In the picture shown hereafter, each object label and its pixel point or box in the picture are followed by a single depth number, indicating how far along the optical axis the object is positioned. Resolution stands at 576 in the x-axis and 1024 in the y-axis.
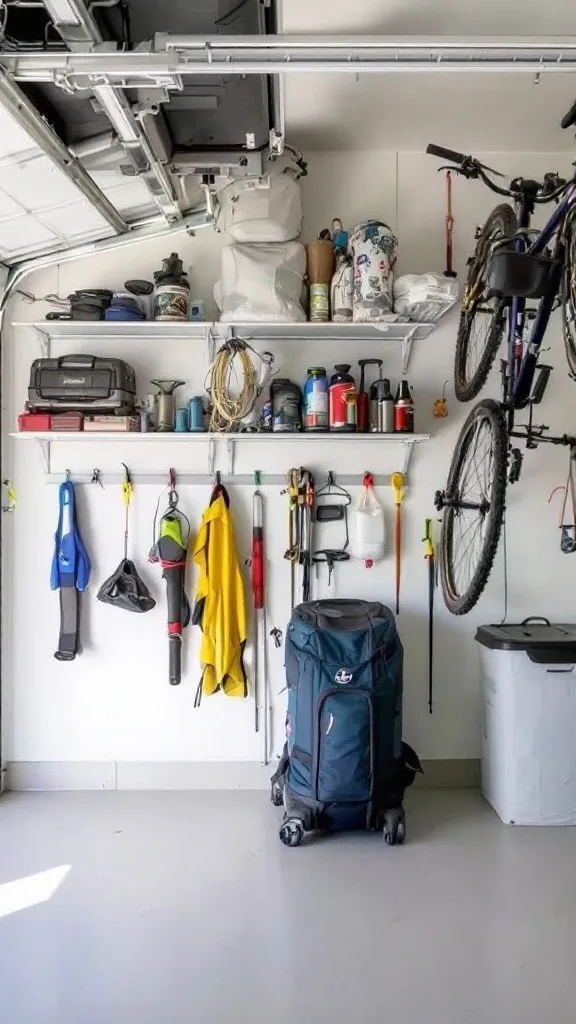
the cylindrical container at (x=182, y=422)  3.05
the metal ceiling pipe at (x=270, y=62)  1.93
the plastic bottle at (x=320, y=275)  2.97
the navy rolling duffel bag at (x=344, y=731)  2.65
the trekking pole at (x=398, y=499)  3.19
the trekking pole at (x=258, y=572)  3.15
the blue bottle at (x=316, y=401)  2.97
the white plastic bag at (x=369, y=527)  3.12
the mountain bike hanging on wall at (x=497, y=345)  2.08
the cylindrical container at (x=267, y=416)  3.03
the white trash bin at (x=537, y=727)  2.80
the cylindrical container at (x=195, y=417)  3.03
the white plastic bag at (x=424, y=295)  2.75
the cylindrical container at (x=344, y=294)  2.93
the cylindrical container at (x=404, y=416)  2.97
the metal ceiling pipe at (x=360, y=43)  1.93
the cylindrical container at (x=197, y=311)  3.02
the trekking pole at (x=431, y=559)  3.20
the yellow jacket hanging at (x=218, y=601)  3.10
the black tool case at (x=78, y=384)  2.91
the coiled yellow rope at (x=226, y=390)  2.92
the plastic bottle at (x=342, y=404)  2.93
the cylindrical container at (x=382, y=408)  2.95
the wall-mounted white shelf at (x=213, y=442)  3.09
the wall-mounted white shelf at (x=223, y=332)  2.94
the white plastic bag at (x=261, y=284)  2.88
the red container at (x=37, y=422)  2.93
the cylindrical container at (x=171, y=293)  2.96
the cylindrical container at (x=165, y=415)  3.05
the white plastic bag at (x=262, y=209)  2.90
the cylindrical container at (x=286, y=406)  2.98
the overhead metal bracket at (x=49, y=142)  1.98
